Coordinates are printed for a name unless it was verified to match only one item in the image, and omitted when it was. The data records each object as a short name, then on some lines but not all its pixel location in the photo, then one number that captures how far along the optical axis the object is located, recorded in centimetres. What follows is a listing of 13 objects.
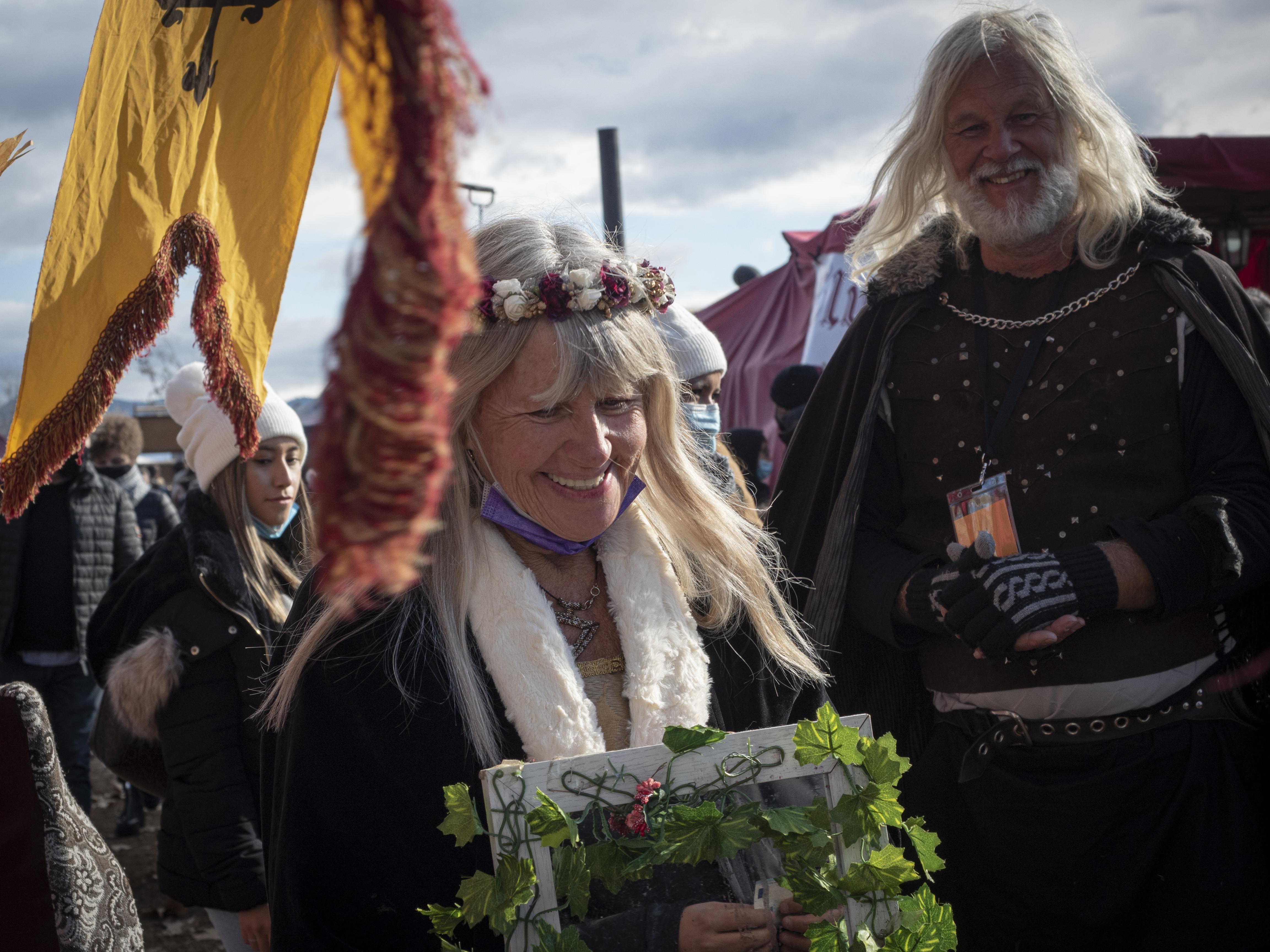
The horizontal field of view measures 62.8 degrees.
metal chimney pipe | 612
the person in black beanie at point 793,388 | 579
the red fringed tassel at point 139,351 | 153
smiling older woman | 155
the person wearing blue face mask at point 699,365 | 359
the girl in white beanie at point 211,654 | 261
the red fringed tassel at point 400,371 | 55
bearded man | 220
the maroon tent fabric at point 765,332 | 1028
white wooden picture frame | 129
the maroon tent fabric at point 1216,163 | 641
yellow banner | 153
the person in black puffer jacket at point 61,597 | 487
